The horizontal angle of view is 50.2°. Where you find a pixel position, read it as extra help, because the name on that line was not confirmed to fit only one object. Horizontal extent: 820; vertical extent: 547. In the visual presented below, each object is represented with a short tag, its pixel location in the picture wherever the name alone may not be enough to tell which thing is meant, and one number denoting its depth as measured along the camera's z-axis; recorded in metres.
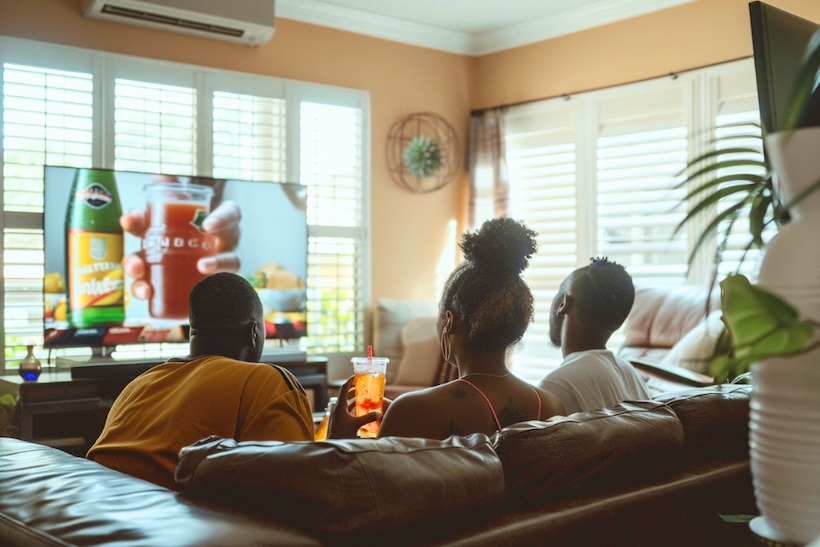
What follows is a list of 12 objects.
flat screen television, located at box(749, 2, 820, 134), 1.22
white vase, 0.95
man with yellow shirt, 1.81
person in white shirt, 2.25
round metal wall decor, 6.11
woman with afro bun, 1.79
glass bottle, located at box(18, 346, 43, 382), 4.10
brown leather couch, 1.13
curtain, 6.23
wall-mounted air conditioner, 4.71
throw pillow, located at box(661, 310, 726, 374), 4.07
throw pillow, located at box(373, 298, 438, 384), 5.77
